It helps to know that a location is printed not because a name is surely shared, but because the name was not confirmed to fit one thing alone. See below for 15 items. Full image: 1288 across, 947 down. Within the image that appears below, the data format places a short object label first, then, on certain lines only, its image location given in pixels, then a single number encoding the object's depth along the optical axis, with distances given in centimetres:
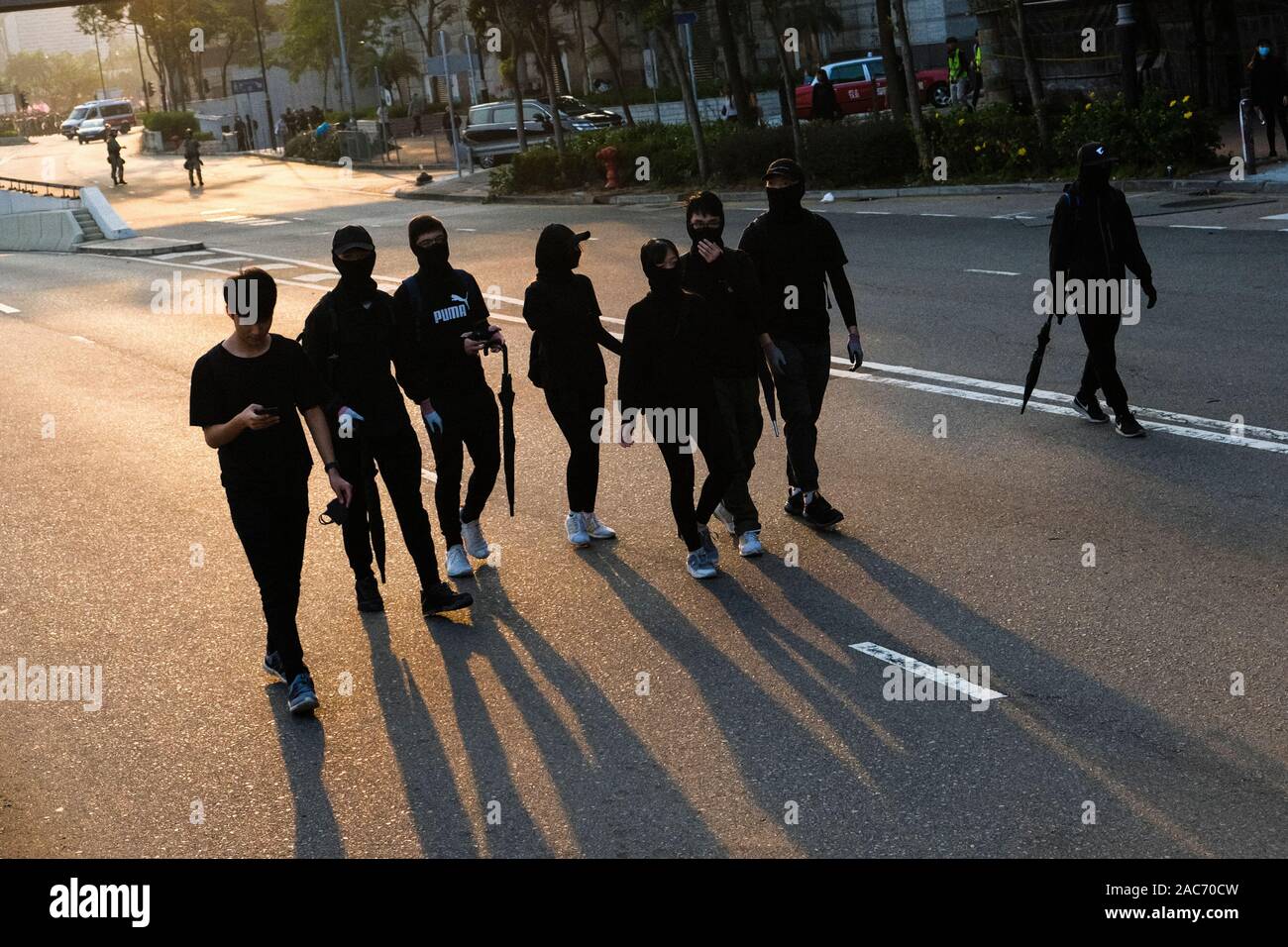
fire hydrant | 3616
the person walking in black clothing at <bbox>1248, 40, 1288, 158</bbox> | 2481
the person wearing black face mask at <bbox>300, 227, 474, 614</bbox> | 816
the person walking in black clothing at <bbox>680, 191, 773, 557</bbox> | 879
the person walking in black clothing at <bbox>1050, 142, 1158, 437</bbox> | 1062
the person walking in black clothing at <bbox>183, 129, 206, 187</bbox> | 5191
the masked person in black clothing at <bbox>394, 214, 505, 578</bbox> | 872
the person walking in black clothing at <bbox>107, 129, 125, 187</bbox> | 5397
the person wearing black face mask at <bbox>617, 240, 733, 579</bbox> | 855
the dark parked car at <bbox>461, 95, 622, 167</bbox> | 4972
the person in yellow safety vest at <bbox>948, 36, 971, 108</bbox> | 3641
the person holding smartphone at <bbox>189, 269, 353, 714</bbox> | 696
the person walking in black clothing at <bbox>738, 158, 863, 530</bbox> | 923
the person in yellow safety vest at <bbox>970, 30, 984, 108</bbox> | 3350
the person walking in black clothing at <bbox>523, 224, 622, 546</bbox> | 904
